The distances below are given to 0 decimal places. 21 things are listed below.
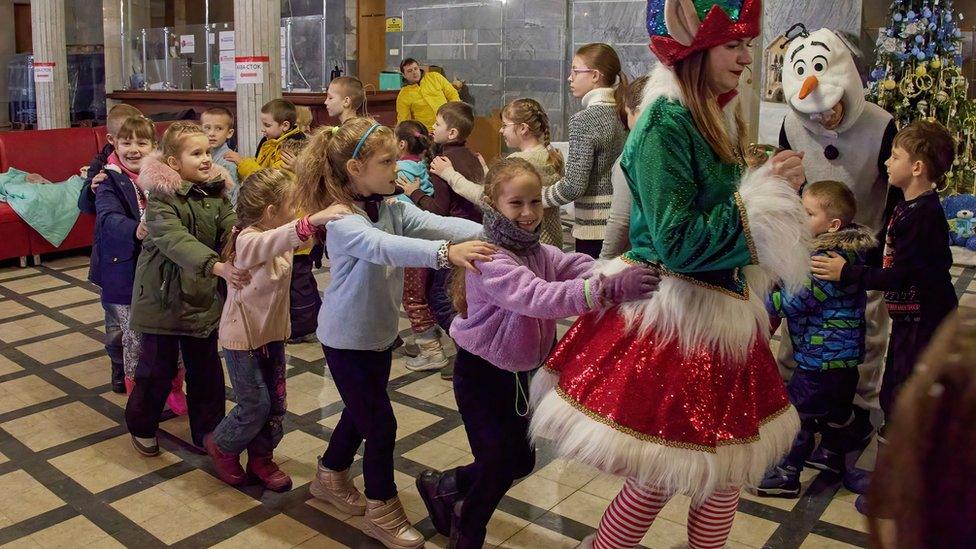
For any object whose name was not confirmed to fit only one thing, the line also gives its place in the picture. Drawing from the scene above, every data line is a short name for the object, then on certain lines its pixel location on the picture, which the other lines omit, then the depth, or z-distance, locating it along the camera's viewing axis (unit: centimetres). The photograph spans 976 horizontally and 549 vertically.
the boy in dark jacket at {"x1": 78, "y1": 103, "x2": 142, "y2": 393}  398
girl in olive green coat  313
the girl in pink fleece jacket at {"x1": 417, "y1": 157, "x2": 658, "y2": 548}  225
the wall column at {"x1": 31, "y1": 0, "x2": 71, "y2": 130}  1116
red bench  687
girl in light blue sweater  265
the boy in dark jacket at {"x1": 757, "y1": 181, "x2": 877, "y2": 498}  306
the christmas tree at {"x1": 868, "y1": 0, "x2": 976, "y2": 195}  745
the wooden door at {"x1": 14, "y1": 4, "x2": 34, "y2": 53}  1667
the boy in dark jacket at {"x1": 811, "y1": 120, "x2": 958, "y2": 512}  301
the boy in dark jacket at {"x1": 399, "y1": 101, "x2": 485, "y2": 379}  434
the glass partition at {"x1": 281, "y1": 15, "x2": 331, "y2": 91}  1245
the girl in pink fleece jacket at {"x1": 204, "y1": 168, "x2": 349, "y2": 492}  298
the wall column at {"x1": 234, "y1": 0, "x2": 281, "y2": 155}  674
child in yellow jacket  493
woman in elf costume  200
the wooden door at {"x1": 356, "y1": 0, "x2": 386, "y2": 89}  1298
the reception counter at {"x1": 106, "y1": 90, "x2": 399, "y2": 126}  1006
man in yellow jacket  944
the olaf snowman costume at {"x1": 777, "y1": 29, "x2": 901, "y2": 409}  338
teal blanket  690
